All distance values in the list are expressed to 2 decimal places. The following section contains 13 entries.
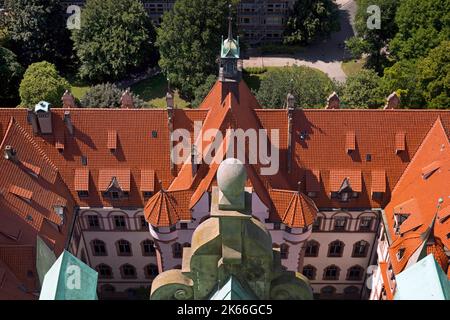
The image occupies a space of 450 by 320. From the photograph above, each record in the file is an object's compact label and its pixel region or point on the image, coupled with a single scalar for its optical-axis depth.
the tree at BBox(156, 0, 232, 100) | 90.69
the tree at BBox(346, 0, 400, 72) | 99.81
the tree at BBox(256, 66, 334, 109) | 77.00
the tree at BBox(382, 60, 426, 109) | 81.38
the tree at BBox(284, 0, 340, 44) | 106.31
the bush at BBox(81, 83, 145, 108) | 79.88
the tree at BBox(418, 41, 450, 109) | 77.81
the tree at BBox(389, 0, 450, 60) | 88.44
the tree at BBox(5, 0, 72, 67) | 99.38
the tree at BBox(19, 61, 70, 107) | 84.06
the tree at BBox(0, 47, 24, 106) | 92.12
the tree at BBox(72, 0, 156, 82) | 95.31
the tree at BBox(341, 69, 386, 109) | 79.94
